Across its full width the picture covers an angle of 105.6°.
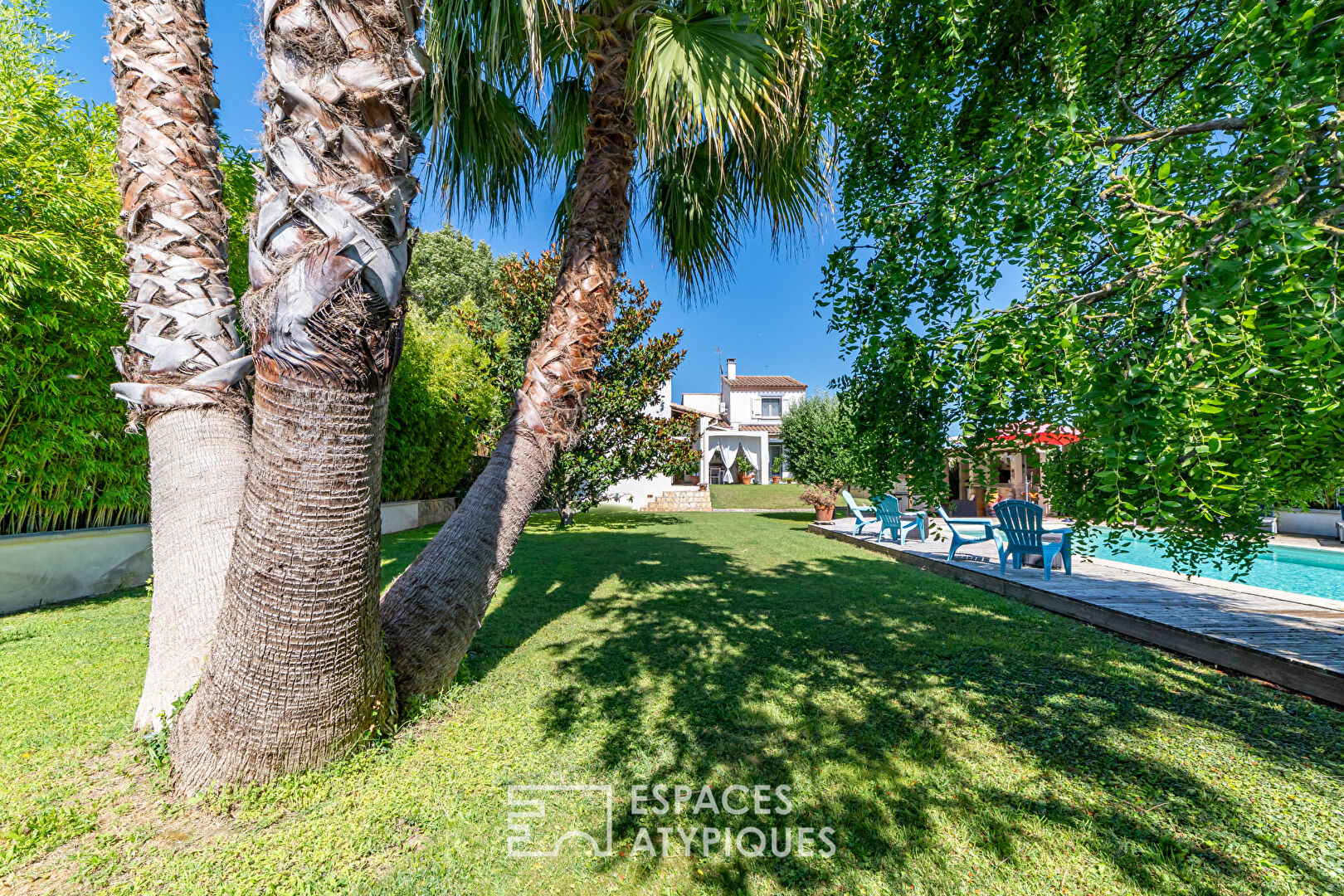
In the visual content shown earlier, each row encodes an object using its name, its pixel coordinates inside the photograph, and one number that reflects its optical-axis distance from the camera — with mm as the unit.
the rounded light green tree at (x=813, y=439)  18312
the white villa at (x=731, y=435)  22734
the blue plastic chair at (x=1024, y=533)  7301
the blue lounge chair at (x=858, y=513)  13039
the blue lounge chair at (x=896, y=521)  10977
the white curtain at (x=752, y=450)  34250
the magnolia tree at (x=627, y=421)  13203
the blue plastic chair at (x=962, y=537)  8680
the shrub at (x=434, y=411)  12836
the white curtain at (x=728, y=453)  33250
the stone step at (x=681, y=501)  22672
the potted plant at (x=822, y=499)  16359
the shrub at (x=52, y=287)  4859
